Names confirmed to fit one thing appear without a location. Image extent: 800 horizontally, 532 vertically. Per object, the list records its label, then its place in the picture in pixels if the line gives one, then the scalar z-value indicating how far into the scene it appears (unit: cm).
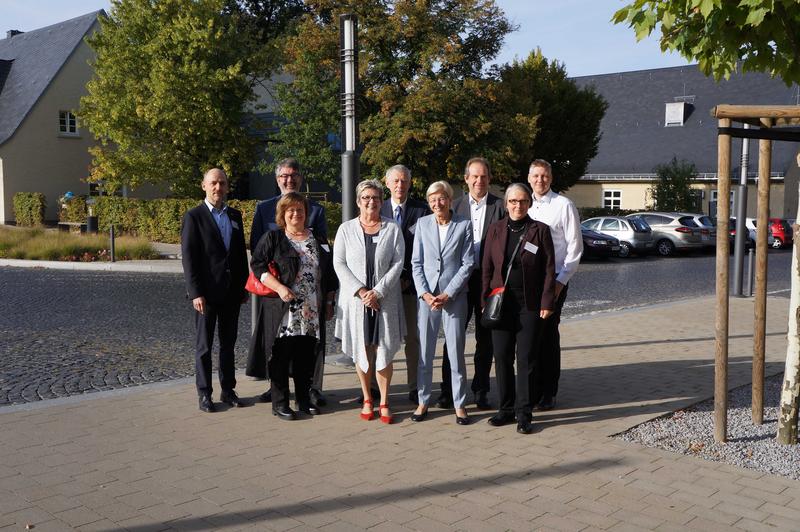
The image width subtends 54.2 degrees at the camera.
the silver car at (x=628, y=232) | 2603
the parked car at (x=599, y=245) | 2470
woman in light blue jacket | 594
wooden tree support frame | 540
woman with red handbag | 598
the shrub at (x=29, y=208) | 3219
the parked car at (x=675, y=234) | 2703
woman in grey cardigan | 595
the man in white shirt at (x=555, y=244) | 622
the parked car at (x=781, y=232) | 3061
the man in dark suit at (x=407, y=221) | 629
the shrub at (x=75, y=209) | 3058
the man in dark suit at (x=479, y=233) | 626
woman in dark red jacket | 576
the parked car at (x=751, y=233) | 2870
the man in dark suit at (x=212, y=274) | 622
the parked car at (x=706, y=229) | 2727
